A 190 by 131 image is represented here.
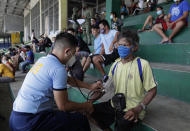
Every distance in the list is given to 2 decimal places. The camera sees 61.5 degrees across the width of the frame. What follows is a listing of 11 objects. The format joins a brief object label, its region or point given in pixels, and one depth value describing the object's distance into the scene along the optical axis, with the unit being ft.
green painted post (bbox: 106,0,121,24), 20.58
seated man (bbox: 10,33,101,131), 4.00
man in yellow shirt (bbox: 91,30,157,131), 4.42
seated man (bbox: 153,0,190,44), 10.75
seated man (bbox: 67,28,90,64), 11.50
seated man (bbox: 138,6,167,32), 12.43
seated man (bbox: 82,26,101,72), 10.89
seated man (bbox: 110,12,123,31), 16.88
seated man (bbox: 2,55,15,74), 17.83
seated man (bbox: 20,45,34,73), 23.58
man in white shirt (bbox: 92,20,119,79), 9.62
